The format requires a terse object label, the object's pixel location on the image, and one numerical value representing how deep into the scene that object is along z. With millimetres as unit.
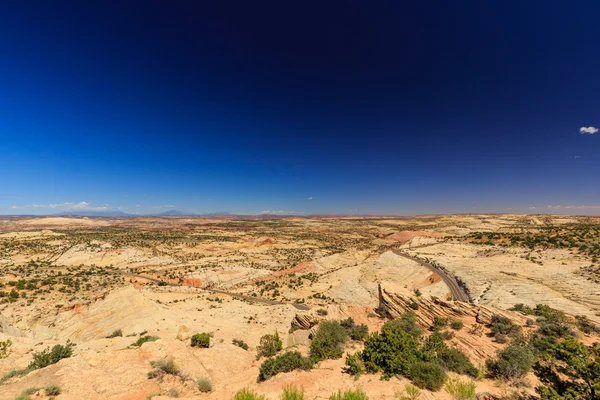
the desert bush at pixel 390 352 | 11773
